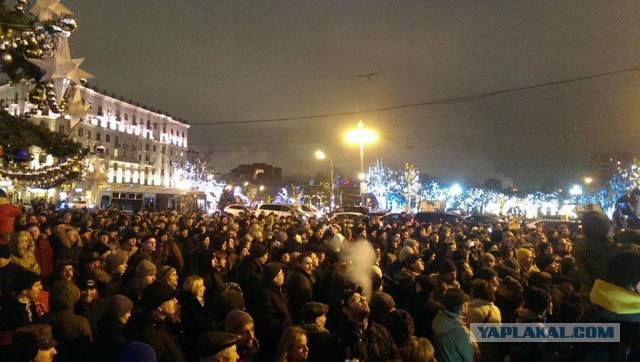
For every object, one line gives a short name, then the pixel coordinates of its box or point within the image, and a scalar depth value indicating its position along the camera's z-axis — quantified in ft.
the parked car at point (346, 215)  90.47
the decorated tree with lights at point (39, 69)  27.76
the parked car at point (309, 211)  101.41
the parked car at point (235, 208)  109.29
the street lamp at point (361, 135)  83.56
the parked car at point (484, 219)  81.02
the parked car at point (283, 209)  99.73
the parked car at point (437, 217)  77.28
